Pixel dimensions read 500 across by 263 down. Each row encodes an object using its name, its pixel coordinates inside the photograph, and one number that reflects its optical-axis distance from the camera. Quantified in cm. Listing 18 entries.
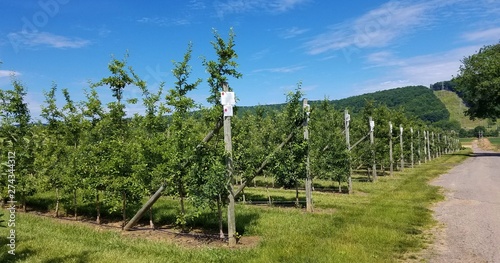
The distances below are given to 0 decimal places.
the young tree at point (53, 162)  1802
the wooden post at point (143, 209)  1301
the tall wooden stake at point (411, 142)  4876
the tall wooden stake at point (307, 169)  1681
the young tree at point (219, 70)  1188
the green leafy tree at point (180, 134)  1250
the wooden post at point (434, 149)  6702
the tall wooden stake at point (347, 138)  2464
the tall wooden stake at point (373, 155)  3159
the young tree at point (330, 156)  2423
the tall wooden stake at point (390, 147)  3700
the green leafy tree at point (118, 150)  1458
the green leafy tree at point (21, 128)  1870
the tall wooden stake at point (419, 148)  5274
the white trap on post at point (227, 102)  1112
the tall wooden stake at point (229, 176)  1132
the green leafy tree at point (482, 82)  6147
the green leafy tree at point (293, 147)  1680
